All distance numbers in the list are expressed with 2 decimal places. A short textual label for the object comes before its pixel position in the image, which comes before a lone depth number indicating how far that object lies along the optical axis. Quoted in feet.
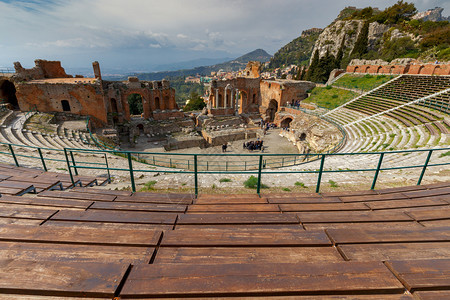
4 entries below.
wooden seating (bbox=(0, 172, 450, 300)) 5.38
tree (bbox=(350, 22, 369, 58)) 146.66
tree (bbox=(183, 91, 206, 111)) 178.66
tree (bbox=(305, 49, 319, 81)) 142.41
